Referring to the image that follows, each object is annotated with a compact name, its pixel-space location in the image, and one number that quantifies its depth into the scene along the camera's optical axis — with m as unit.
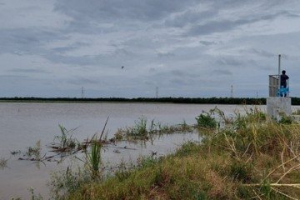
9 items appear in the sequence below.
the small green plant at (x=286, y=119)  14.17
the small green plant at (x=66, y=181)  8.25
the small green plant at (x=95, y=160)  8.75
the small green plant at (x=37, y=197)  7.65
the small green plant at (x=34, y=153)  12.28
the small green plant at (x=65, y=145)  13.53
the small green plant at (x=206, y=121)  18.47
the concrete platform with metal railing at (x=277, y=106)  17.38
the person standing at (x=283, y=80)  19.56
